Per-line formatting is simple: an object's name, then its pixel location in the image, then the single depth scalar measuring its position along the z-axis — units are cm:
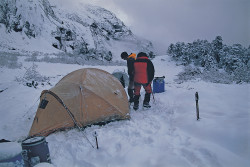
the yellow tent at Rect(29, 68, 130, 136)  439
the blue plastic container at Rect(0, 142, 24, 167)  234
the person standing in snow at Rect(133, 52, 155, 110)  572
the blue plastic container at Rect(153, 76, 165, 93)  815
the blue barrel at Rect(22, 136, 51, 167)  287
